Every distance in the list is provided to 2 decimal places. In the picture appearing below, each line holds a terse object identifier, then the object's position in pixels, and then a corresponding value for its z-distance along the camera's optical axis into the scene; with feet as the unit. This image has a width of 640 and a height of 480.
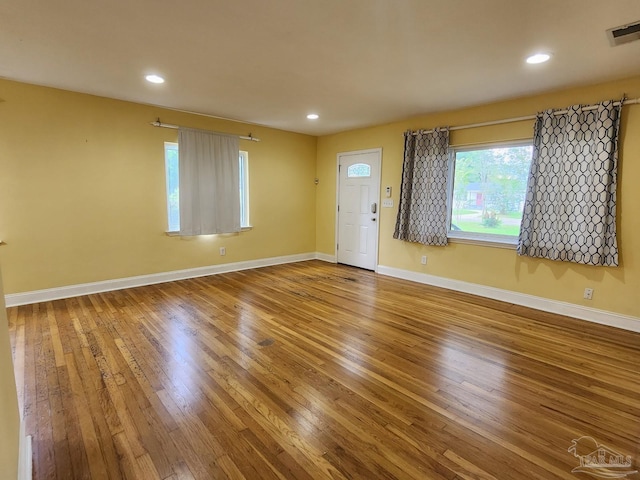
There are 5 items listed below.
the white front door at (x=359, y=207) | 18.20
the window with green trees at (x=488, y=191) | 13.04
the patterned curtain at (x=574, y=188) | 10.68
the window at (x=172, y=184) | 15.34
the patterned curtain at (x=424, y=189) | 14.96
